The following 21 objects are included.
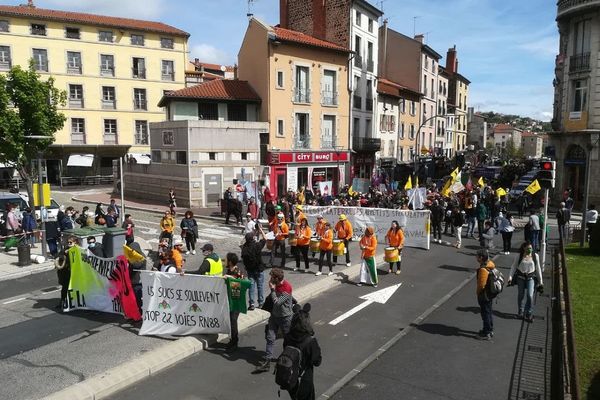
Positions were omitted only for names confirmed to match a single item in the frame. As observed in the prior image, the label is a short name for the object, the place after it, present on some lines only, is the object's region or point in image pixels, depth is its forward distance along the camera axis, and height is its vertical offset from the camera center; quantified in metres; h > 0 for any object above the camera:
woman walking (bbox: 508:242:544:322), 10.00 -2.58
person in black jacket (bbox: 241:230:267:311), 10.02 -2.31
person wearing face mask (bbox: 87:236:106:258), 11.10 -2.17
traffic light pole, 14.75 -2.47
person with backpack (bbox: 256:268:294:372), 7.58 -2.44
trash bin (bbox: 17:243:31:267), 14.45 -2.93
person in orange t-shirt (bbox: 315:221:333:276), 13.69 -2.55
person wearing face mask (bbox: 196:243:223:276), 9.35 -2.13
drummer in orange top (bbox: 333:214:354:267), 14.40 -2.22
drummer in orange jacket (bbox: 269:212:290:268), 14.38 -2.31
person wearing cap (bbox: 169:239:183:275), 9.91 -2.12
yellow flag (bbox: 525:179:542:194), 18.94 -1.26
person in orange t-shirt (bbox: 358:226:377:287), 12.73 -2.78
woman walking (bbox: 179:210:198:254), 15.98 -2.51
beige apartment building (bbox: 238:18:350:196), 31.23 +3.85
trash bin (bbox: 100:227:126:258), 12.97 -2.34
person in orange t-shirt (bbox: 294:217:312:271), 14.01 -2.46
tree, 21.23 +1.95
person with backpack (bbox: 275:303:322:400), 5.46 -2.38
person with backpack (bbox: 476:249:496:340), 9.05 -2.60
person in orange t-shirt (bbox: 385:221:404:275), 14.20 -2.40
